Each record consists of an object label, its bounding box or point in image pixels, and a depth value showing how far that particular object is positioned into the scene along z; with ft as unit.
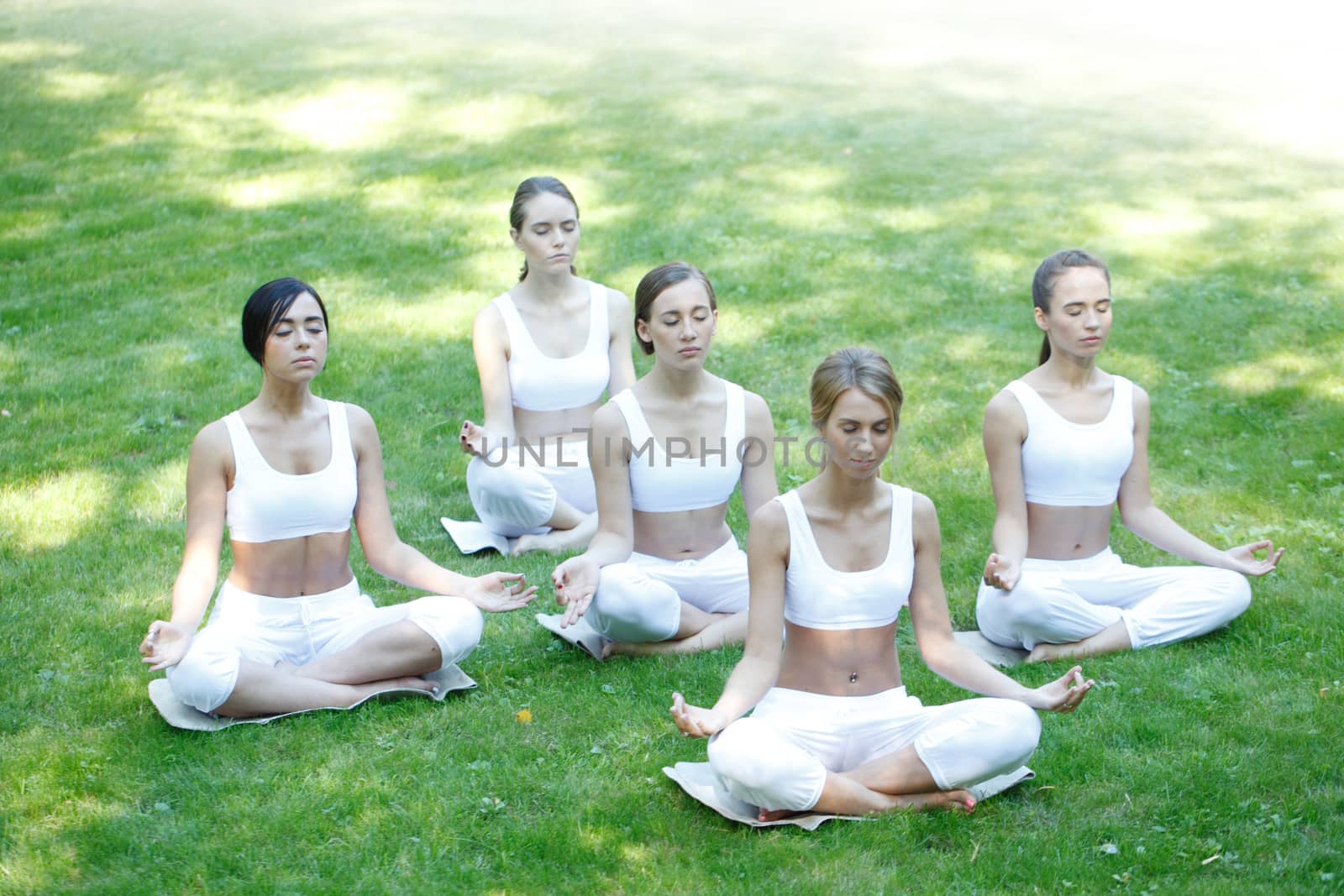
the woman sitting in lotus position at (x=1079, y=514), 19.39
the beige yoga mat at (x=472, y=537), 23.80
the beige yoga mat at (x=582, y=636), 19.42
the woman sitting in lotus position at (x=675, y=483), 18.56
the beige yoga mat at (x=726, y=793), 14.69
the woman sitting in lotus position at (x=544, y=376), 23.49
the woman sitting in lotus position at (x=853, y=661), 14.44
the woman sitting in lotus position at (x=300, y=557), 17.10
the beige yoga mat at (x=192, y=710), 16.89
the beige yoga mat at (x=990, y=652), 19.60
